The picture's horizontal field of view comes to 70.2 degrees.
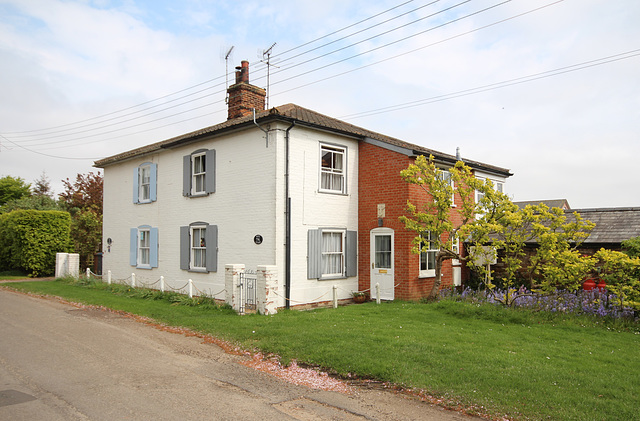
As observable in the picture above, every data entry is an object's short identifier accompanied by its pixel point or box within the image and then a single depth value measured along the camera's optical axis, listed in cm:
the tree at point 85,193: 3234
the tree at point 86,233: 2652
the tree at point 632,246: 1169
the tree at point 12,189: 4428
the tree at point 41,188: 4425
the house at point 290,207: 1402
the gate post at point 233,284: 1274
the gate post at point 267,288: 1243
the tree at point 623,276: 1053
